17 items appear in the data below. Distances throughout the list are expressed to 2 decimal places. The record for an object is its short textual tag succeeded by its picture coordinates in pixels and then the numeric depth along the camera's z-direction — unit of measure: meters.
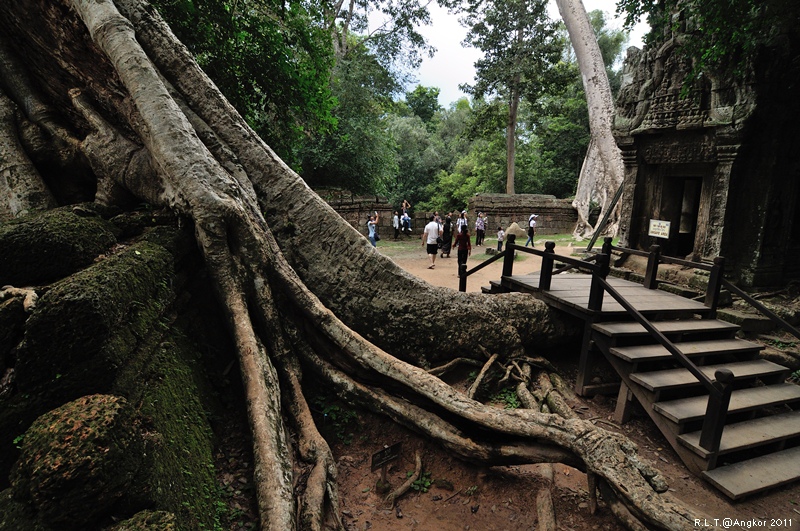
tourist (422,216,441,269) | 11.18
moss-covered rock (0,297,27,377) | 1.88
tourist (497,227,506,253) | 13.88
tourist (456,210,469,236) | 9.71
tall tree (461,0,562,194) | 16.72
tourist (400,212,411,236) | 17.83
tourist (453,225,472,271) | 9.07
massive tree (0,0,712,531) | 2.72
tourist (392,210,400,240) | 17.23
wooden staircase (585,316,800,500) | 3.59
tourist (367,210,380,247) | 12.81
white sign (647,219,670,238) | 6.66
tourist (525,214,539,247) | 14.03
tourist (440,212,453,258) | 12.61
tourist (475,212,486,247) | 15.45
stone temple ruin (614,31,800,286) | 6.05
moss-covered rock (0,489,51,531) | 1.43
